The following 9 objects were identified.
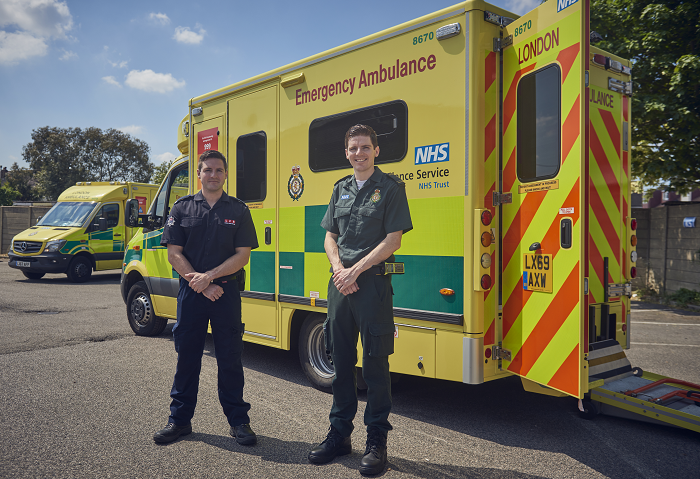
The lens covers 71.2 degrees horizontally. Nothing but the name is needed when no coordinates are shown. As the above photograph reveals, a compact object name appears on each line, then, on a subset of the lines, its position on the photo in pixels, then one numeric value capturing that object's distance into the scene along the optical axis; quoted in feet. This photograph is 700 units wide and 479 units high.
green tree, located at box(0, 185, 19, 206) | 107.45
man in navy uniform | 10.98
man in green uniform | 9.50
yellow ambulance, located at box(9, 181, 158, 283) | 42.70
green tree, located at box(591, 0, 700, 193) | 28.91
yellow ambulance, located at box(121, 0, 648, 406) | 10.47
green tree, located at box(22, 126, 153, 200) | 138.51
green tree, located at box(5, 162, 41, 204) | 154.30
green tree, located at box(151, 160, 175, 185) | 115.41
